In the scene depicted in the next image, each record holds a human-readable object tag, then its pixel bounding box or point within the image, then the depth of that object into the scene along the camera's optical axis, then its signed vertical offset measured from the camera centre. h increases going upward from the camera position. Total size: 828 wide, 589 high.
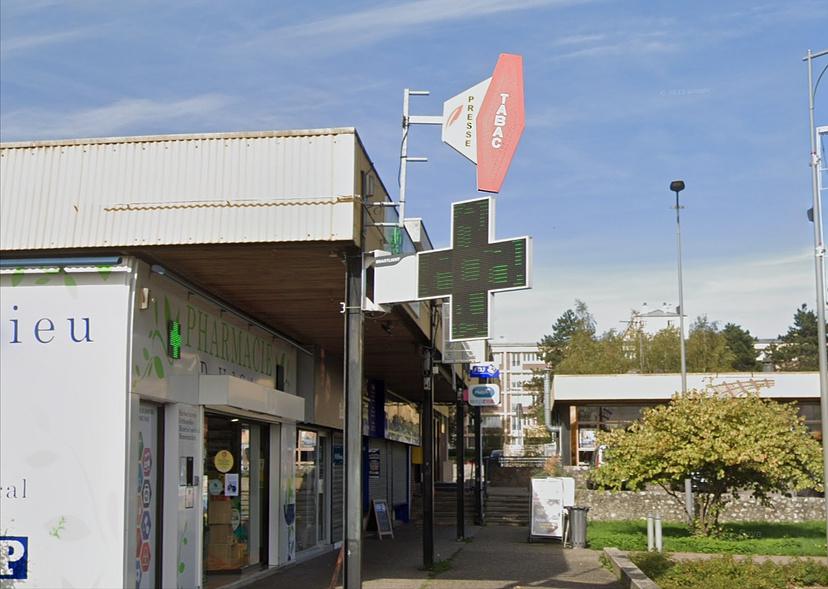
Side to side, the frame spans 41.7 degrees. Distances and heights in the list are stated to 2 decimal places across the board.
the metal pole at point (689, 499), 31.61 -2.12
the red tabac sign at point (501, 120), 11.37 +3.21
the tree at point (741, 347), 97.75 +7.29
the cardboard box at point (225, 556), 15.85 -1.89
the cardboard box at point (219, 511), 16.09 -1.21
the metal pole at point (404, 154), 12.10 +3.05
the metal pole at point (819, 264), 17.73 +2.76
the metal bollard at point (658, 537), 21.38 -2.14
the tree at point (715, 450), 24.00 -0.51
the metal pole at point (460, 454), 26.03 -0.64
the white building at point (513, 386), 135.62 +6.21
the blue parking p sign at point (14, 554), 11.23 -1.25
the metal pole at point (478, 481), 33.28 -1.61
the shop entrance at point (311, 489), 20.41 -1.17
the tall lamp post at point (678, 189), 40.53 +9.19
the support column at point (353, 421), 11.79 +0.10
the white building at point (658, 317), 134.65 +13.86
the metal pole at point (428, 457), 18.84 -0.50
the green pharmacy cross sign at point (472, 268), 10.91 +1.64
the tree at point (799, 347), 97.88 +7.36
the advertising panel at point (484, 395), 27.36 +0.85
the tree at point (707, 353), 78.44 +5.36
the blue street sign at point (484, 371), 28.45 +1.52
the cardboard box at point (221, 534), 15.99 -1.54
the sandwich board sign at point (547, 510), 25.33 -1.89
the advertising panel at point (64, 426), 11.23 +0.06
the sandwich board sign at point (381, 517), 26.69 -2.17
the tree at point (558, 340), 116.56 +9.70
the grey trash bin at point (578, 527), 24.11 -2.17
